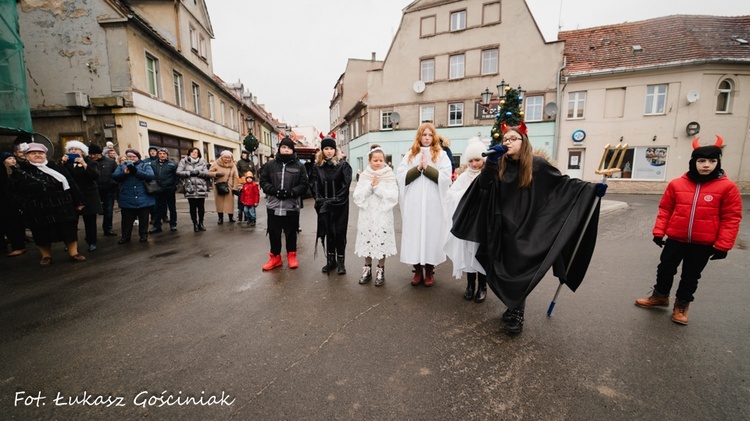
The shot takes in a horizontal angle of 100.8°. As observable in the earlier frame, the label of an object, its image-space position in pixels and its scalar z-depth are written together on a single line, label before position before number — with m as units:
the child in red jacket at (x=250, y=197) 8.70
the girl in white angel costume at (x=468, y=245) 3.75
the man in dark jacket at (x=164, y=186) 7.68
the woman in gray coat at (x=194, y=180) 7.88
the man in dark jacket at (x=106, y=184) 6.93
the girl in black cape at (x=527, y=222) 2.97
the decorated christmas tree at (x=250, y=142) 14.21
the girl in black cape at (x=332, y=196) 4.70
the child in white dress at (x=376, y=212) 4.36
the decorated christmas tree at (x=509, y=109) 9.42
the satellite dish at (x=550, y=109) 20.02
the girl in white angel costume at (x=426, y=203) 4.18
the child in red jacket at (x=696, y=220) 3.10
